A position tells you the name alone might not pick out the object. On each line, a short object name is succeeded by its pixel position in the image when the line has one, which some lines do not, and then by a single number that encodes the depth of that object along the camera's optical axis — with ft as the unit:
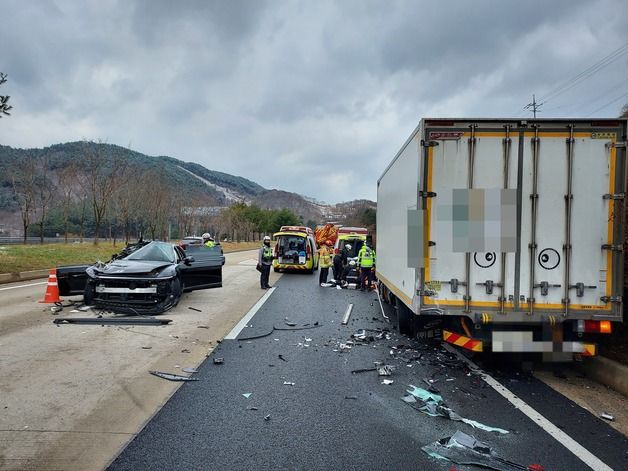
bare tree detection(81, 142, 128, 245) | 102.17
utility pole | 138.40
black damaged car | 29.53
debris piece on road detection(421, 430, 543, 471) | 11.20
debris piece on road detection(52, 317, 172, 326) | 27.66
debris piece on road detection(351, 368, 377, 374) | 19.30
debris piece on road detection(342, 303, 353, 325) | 30.75
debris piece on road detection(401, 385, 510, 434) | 13.64
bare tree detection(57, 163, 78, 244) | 115.85
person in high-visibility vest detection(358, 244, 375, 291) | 49.78
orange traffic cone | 33.58
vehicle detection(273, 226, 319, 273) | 70.03
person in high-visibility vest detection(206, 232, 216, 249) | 61.34
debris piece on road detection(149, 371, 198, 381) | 17.58
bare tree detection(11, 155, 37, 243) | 107.96
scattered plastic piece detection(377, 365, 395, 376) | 18.98
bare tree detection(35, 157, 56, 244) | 116.37
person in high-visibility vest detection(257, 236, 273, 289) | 49.57
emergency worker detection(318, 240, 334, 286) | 55.67
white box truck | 17.78
